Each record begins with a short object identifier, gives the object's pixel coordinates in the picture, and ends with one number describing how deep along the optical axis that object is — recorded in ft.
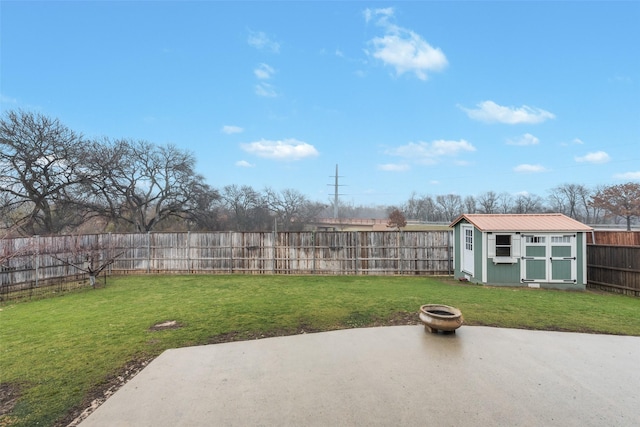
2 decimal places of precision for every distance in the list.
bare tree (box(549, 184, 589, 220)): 137.59
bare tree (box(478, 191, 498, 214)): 146.60
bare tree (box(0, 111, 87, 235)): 56.54
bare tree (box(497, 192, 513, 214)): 148.36
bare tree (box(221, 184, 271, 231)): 115.34
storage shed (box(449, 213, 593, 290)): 29.22
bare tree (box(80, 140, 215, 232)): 73.67
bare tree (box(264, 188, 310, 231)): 128.77
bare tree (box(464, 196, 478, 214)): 152.05
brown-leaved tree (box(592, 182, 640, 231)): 89.61
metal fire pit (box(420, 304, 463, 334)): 14.93
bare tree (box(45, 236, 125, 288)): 32.83
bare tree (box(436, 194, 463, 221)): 156.87
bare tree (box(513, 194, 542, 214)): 142.95
